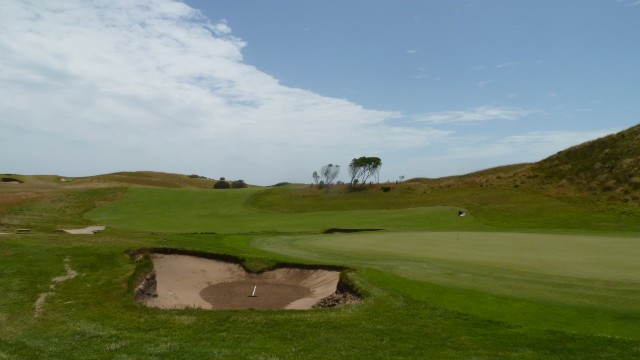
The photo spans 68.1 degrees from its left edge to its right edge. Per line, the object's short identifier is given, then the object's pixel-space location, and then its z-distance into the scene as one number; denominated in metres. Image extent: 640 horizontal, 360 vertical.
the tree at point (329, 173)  102.71
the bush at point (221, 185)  124.72
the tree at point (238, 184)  135.70
